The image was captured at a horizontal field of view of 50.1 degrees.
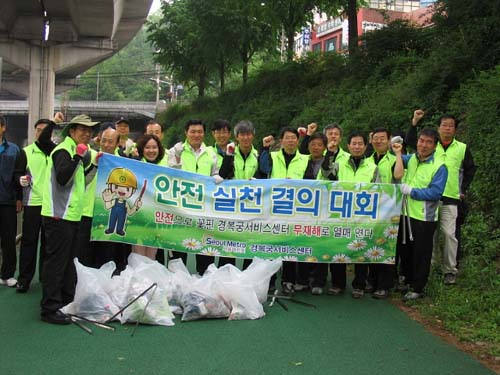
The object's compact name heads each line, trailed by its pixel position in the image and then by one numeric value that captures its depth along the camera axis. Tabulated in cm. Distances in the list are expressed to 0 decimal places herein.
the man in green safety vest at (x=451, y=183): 570
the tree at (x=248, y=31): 2177
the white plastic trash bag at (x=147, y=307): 461
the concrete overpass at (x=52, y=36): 2133
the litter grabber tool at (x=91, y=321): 450
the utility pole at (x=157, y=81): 6080
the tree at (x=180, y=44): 2555
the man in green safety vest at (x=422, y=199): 543
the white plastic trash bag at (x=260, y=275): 509
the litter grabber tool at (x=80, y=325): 440
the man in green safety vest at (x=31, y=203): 564
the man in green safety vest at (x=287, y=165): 582
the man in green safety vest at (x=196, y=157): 578
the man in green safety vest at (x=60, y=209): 459
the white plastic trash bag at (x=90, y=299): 463
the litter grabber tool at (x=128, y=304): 461
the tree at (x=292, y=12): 1933
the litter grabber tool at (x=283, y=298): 534
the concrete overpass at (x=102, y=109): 4994
